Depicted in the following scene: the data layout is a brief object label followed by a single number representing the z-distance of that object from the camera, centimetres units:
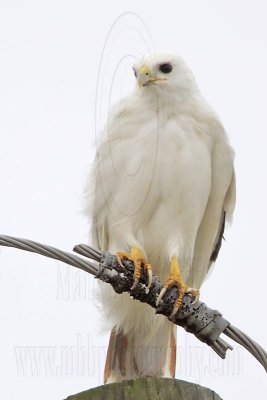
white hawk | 1194
